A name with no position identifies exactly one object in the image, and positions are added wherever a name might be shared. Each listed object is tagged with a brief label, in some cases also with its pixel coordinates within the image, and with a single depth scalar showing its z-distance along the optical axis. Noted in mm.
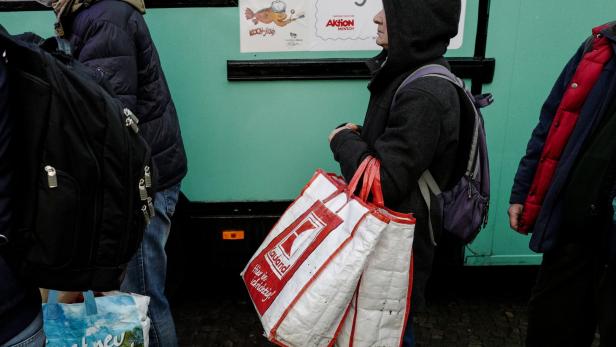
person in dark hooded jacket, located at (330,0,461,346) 1706
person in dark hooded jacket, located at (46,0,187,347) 1936
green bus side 2598
